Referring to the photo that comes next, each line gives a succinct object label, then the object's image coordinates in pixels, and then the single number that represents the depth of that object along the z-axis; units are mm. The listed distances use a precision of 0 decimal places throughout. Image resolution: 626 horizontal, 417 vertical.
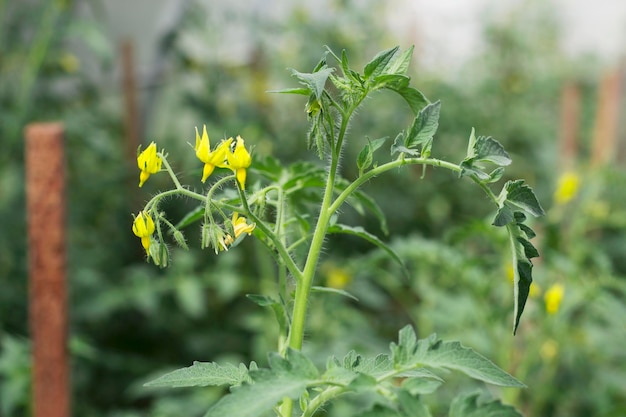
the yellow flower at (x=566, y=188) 1319
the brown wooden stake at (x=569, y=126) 3639
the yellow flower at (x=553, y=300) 1080
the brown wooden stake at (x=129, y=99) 3471
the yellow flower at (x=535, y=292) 1138
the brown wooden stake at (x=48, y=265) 1197
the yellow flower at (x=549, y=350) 1989
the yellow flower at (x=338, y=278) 2462
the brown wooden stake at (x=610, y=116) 3809
